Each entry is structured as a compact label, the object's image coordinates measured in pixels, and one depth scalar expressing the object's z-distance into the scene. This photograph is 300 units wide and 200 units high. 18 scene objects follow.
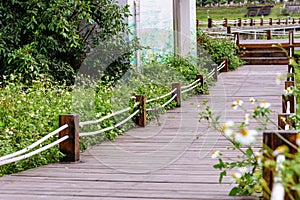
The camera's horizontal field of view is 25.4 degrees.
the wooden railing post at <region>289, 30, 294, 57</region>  17.63
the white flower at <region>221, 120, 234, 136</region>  2.65
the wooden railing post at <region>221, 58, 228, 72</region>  16.31
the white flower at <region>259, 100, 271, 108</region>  3.71
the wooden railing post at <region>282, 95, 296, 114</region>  7.02
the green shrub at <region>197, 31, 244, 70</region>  16.41
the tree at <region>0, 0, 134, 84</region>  9.05
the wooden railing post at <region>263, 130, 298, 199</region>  3.53
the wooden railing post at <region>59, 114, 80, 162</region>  5.84
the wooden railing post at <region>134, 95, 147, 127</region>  7.87
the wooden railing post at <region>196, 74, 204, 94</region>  11.61
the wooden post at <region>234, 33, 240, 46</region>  19.01
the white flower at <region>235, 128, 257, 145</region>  2.28
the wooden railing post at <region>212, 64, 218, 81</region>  13.59
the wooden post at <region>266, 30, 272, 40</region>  25.61
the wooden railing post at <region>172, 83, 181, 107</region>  9.78
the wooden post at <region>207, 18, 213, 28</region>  29.00
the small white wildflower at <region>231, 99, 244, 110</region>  3.83
